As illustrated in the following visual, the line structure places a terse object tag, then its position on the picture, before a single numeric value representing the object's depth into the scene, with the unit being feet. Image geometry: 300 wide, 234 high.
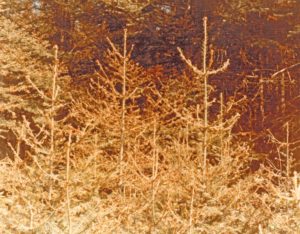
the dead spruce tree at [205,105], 23.66
